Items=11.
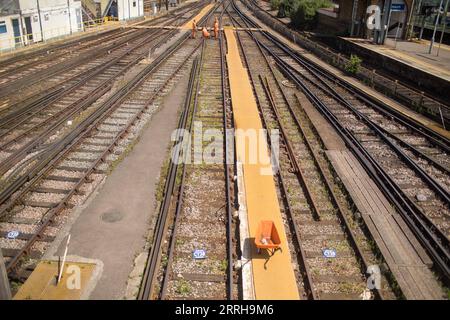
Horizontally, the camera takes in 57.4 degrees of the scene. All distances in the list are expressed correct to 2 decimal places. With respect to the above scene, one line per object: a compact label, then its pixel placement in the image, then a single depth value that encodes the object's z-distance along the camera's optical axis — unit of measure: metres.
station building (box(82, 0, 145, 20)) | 46.22
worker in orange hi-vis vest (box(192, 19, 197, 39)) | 37.06
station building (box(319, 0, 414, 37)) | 29.32
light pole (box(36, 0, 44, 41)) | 30.77
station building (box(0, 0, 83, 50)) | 27.78
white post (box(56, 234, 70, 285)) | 7.72
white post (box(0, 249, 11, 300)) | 5.91
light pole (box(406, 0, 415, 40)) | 29.50
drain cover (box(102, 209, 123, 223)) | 9.78
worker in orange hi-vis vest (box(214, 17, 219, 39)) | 37.84
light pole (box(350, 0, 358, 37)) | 32.51
